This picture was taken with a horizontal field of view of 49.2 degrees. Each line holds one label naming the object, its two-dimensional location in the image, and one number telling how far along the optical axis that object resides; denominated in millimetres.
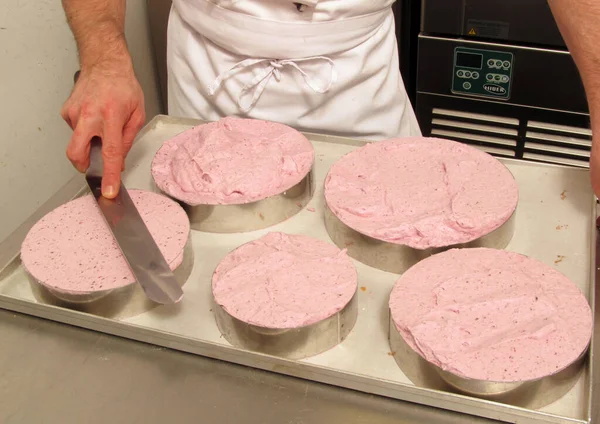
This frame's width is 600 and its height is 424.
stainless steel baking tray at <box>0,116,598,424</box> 867
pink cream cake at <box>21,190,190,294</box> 1030
